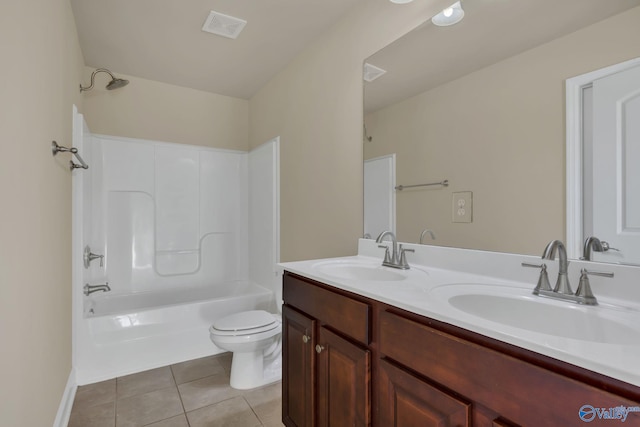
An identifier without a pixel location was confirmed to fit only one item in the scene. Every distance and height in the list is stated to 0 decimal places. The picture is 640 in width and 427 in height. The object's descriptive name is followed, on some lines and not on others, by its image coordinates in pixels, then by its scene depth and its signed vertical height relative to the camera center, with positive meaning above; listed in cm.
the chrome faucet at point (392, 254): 162 -21
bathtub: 230 -91
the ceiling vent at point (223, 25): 214 +132
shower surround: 237 -30
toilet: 207 -86
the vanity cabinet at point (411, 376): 62 -42
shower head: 269 +111
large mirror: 113 +44
